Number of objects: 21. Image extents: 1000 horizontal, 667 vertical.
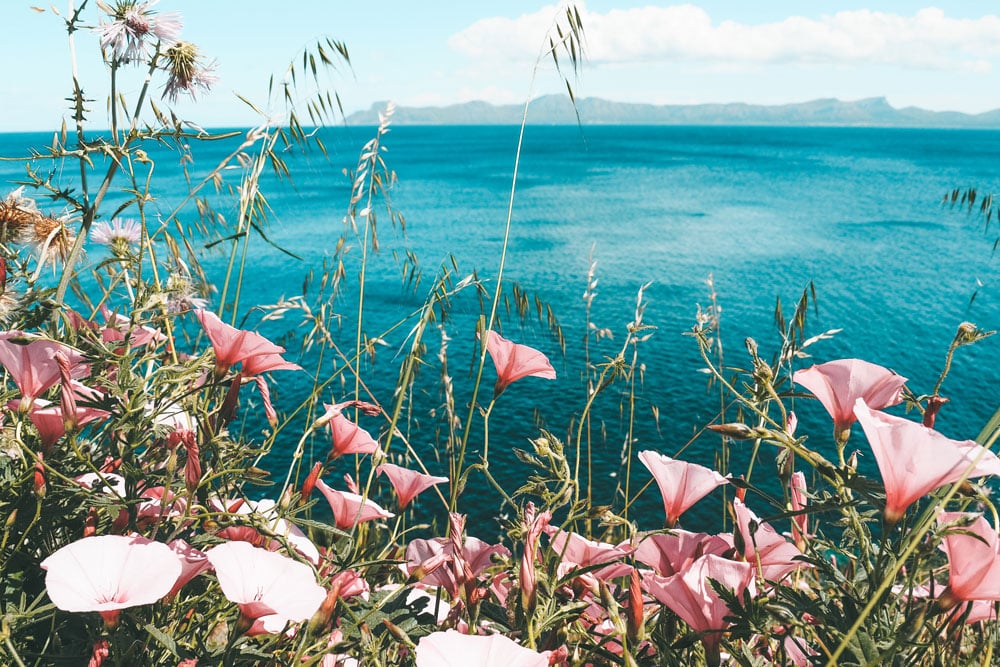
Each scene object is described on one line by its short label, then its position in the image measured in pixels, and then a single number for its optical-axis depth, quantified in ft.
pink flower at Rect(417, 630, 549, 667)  0.85
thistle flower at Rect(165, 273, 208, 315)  1.25
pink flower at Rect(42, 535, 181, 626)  0.89
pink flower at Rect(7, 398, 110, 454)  1.10
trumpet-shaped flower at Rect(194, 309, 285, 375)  1.11
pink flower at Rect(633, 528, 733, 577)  1.07
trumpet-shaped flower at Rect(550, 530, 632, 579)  1.04
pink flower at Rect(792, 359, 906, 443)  1.01
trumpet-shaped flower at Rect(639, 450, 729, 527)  1.07
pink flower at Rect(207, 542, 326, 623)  0.89
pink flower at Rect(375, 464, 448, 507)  1.22
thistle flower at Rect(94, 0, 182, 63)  1.30
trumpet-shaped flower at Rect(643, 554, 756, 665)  0.94
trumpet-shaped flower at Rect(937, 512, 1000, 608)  0.87
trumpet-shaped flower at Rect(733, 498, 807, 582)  1.02
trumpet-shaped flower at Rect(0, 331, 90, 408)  1.06
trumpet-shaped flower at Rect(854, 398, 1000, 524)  0.83
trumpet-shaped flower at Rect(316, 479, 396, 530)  1.17
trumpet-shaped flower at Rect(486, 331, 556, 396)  1.29
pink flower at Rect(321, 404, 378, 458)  1.26
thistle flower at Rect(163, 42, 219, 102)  1.43
